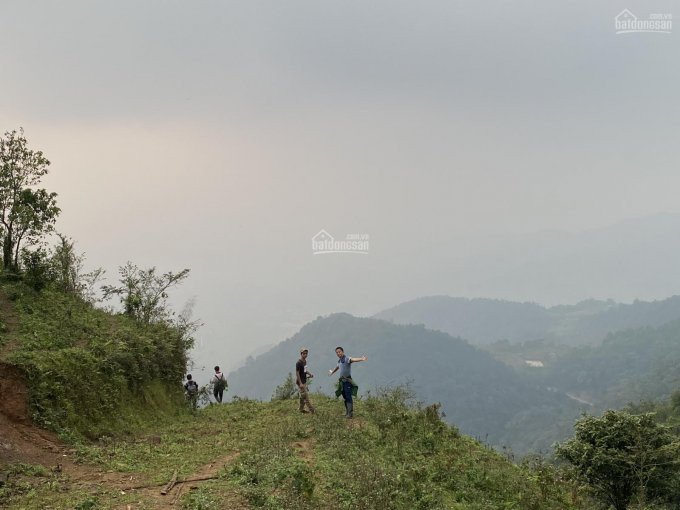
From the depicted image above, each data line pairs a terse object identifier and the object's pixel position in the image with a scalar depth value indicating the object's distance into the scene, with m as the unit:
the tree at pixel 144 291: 22.78
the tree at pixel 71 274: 20.61
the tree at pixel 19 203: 18.58
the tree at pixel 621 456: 23.52
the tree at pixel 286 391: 24.88
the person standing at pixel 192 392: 20.30
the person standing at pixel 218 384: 22.33
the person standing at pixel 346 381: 16.12
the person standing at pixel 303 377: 16.75
